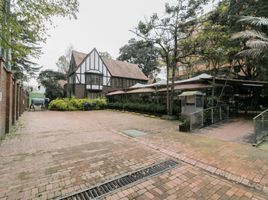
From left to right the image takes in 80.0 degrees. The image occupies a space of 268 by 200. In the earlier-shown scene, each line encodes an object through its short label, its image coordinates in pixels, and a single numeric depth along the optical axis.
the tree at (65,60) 40.97
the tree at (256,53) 7.56
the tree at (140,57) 40.19
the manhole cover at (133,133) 7.02
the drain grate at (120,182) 2.76
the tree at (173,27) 11.58
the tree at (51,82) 26.47
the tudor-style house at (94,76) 24.81
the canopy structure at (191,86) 11.13
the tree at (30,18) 4.73
